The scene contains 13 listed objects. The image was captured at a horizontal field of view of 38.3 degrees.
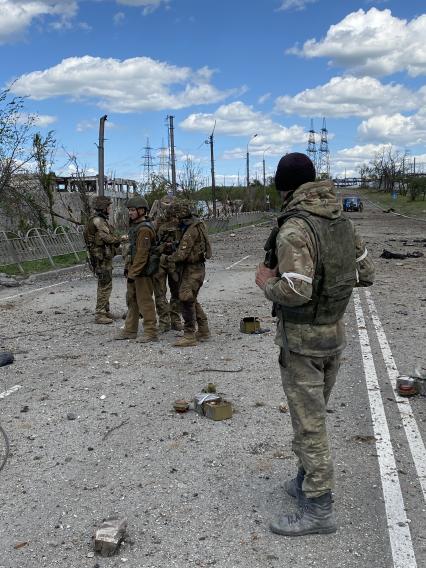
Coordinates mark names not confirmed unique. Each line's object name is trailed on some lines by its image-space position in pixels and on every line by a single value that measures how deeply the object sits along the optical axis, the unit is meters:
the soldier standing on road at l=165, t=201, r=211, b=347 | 7.46
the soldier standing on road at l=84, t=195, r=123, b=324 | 9.30
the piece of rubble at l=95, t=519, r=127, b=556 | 3.15
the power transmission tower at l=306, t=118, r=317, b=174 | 123.89
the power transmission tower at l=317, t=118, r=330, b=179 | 136.90
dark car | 57.84
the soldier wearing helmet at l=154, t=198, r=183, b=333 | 7.92
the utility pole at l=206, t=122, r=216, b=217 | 39.41
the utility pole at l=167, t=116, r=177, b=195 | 29.25
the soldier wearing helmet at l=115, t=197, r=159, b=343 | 7.79
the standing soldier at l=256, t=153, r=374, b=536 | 3.06
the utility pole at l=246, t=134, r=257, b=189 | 56.65
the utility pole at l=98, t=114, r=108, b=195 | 17.92
